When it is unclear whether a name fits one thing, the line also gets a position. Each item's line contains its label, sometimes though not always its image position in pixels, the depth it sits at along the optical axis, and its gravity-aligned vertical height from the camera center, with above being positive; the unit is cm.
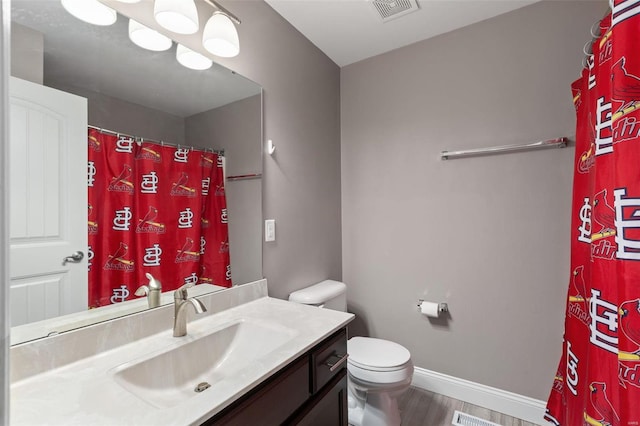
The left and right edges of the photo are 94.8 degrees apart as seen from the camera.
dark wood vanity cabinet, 77 -56
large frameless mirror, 82 +41
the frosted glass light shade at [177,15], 108 +77
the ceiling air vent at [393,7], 166 +120
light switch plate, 163 -8
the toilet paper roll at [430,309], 191 -63
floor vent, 170 -122
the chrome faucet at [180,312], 106 -35
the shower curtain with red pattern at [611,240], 76 -9
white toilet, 151 -84
